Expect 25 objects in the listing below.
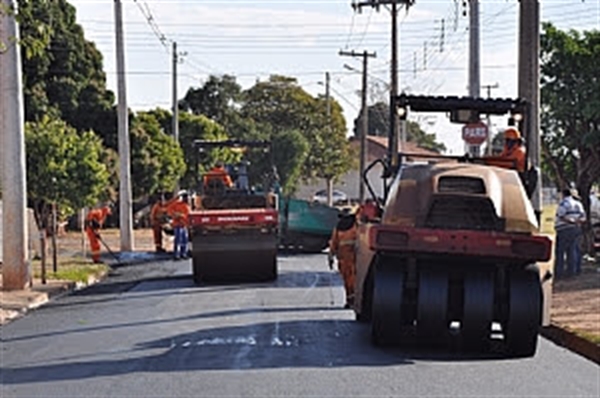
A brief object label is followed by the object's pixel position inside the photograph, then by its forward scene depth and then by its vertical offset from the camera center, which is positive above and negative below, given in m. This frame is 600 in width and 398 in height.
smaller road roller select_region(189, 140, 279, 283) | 24.44 -2.03
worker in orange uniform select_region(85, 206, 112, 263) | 31.83 -2.29
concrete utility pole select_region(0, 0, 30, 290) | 23.81 -0.80
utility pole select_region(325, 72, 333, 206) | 79.25 +2.08
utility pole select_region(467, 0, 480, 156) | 28.17 +1.99
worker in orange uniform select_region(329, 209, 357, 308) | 18.86 -1.66
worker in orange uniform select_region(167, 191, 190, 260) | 32.00 -2.10
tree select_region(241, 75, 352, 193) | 77.06 +1.19
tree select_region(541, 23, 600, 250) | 29.33 +0.86
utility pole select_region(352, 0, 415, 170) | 44.62 +4.40
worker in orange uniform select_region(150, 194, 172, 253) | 34.69 -2.23
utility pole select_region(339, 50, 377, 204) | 55.82 +1.39
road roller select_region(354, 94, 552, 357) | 14.10 -1.37
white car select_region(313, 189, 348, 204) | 84.22 -4.01
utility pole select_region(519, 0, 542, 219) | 20.34 +1.29
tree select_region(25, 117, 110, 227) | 31.94 -0.81
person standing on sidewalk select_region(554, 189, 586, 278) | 23.28 -1.81
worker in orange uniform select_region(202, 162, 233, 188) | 29.75 -0.91
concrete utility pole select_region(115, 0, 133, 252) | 35.88 -0.29
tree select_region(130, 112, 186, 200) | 51.41 -0.88
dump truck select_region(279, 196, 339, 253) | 35.84 -2.42
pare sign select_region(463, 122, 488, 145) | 24.33 +0.07
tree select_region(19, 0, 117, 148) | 46.56 +2.11
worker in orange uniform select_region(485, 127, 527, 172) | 16.31 -0.21
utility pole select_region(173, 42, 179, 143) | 55.31 +1.79
